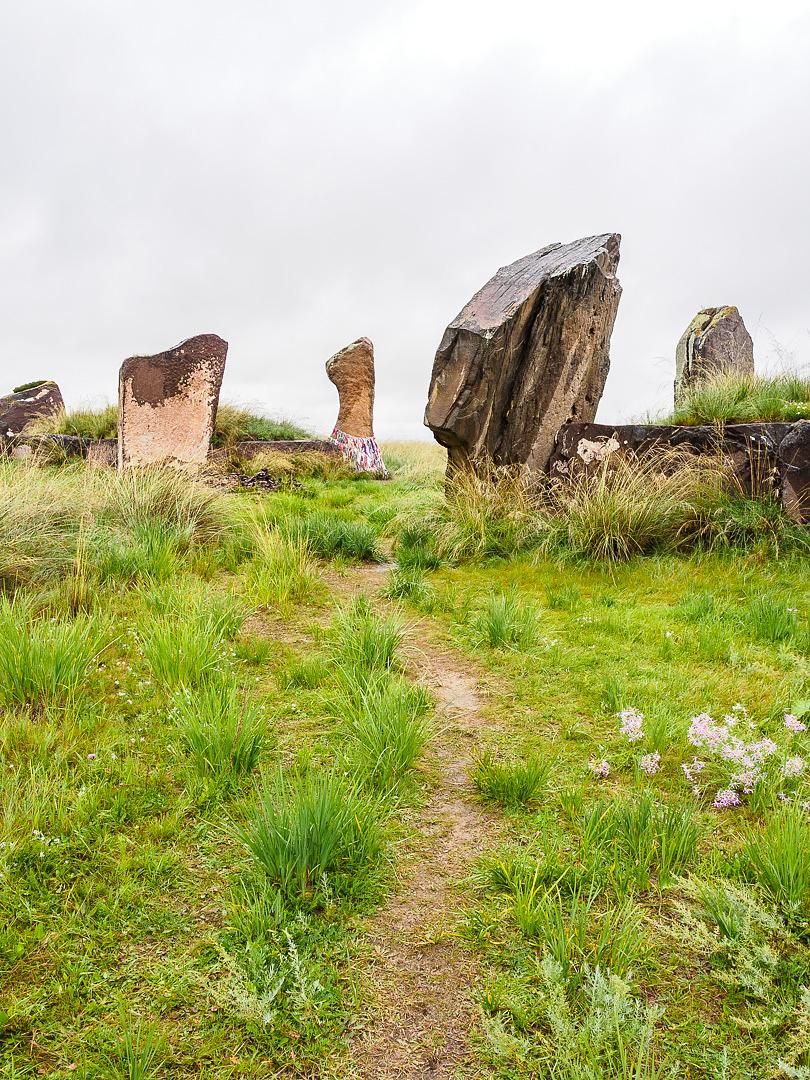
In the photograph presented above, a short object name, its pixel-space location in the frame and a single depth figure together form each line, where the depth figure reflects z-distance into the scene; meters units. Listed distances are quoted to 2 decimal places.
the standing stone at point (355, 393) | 14.68
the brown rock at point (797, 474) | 5.67
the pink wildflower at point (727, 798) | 2.43
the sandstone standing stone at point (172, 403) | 9.02
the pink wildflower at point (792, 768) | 2.48
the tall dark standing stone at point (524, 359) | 6.96
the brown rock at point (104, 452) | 11.55
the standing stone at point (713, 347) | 12.27
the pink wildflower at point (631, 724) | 2.74
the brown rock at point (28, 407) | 15.56
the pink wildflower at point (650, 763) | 2.56
